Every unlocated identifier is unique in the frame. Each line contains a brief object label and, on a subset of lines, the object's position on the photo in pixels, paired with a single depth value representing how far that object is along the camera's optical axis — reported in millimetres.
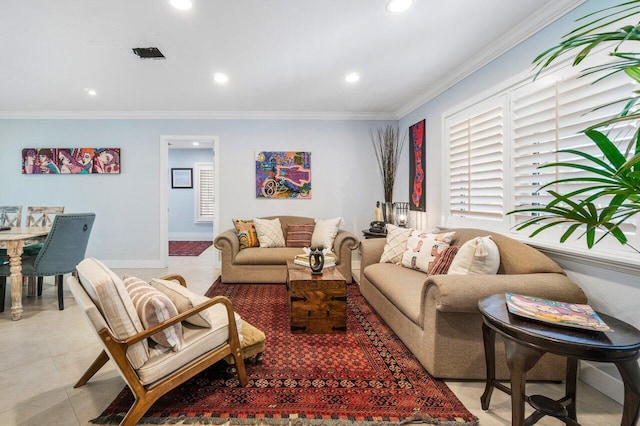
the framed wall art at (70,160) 4773
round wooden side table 1156
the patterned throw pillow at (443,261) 2416
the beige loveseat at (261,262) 3867
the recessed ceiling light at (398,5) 2045
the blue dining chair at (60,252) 2934
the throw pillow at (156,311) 1477
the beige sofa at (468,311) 1734
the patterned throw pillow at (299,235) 4250
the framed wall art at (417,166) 3971
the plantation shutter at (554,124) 1783
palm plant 936
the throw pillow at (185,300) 1604
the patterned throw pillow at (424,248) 2686
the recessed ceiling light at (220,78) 3301
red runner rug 6211
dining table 2764
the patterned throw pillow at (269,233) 4203
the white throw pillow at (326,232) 4078
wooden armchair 1365
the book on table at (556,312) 1268
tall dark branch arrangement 4625
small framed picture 7891
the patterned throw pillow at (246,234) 4191
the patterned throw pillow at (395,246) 3080
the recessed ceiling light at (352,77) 3293
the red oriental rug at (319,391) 1579
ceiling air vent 2748
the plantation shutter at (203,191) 7887
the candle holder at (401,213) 3980
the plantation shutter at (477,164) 2660
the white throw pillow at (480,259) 2072
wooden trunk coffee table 2469
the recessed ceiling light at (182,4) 2055
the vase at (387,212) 4203
